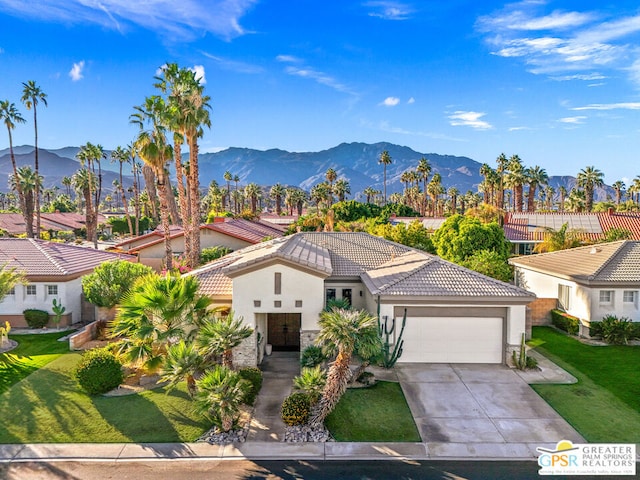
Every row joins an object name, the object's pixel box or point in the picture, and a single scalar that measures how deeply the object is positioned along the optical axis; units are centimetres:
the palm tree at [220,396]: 1166
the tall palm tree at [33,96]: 5398
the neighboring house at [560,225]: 4803
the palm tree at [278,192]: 13062
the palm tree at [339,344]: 1240
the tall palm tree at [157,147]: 2861
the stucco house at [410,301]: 1727
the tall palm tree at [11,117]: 5112
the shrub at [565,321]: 2252
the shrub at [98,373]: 1477
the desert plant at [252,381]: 1411
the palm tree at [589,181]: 7212
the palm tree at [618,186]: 10944
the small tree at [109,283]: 2228
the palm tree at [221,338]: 1270
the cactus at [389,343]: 1759
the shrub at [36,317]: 2364
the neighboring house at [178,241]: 3928
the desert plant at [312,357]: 1658
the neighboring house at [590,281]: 2172
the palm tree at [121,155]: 7731
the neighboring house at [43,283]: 2416
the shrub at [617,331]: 2086
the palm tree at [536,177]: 7312
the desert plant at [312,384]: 1288
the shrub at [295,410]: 1253
